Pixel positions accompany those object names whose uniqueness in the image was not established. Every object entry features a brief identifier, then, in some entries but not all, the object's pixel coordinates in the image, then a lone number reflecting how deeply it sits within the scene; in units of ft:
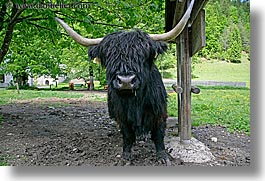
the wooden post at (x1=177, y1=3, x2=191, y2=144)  8.12
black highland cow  6.32
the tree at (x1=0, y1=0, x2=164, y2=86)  9.39
